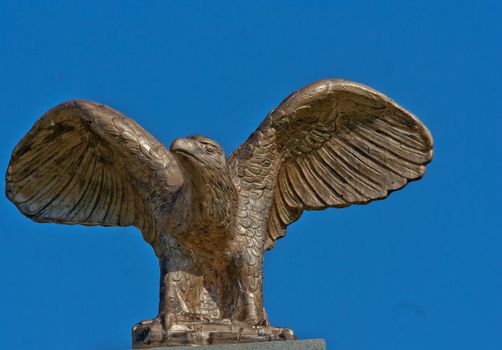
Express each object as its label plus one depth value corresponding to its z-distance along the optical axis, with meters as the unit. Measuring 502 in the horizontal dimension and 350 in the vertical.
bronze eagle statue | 13.56
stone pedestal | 12.77
